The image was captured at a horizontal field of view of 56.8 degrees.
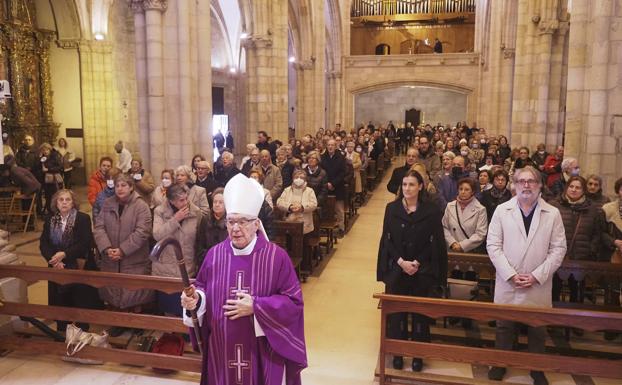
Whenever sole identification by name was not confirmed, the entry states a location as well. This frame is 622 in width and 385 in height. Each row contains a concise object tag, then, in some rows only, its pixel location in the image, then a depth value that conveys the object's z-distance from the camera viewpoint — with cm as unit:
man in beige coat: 438
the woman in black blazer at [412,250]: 477
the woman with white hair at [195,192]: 640
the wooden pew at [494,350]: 395
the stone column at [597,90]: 762
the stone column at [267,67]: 1647
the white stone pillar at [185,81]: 927
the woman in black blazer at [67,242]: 543
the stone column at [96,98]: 1658
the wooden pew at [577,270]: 527
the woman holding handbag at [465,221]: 577
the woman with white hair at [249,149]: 1012
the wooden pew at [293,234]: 715
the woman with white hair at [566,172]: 726
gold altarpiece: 1490
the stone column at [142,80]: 927
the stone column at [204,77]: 980
